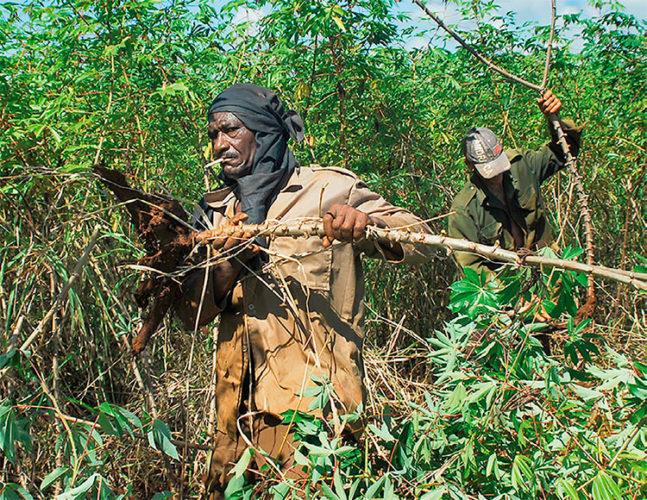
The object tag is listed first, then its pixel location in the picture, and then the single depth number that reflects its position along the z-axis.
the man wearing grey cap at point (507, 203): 3.25
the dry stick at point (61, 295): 1.69
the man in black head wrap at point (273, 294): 1.93
